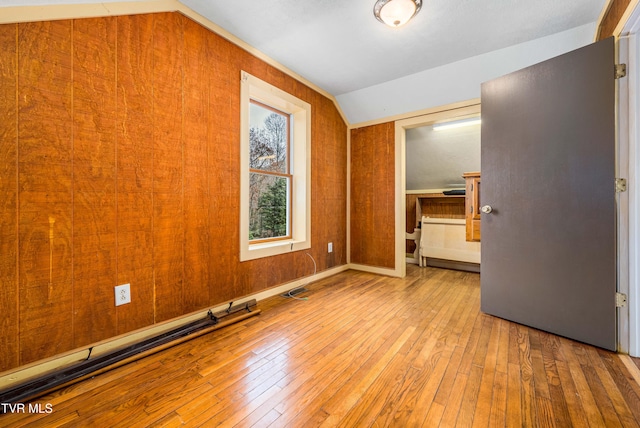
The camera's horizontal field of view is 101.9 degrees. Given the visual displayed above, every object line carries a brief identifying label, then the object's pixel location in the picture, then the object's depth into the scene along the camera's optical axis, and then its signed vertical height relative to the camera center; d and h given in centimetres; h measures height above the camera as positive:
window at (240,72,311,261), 243 +47
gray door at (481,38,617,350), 171 +13
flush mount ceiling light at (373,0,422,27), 184 +147
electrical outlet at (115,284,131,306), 167 -52
